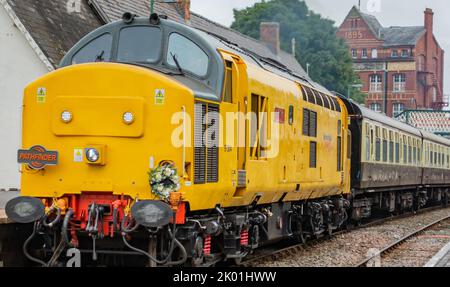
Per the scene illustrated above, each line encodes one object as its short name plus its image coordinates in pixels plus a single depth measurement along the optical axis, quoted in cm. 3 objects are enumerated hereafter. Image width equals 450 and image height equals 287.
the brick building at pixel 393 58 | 8638
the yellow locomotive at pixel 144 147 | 995
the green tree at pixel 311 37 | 6022
